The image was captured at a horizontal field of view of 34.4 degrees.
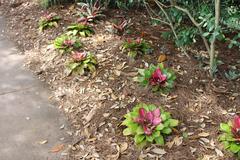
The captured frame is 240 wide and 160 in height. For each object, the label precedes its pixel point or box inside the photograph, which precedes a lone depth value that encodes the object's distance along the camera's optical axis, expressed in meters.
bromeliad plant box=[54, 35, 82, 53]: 4.79
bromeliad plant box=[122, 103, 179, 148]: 3.45
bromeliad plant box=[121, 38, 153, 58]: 4.55
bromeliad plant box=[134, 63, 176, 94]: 3.98
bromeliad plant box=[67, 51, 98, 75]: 4.43
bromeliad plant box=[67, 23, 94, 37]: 5.10
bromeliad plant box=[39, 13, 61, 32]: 5.40
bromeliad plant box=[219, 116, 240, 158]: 3.30
